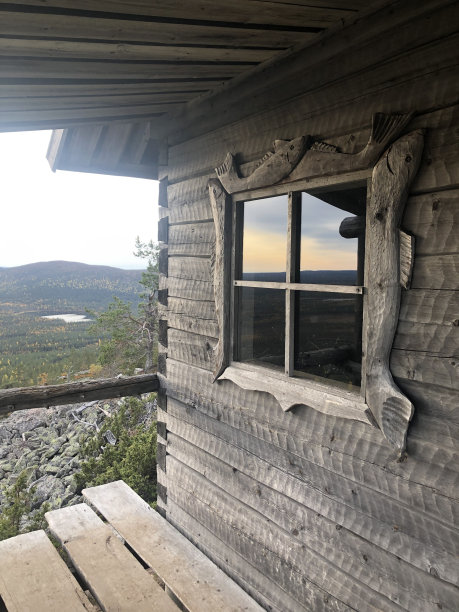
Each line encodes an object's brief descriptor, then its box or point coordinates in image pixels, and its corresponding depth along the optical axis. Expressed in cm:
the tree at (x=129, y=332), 1083
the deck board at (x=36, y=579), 242
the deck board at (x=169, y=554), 243
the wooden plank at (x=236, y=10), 144
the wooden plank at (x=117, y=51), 171
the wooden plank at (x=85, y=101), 244
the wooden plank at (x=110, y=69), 193
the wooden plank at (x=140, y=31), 150
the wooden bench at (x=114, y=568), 242
